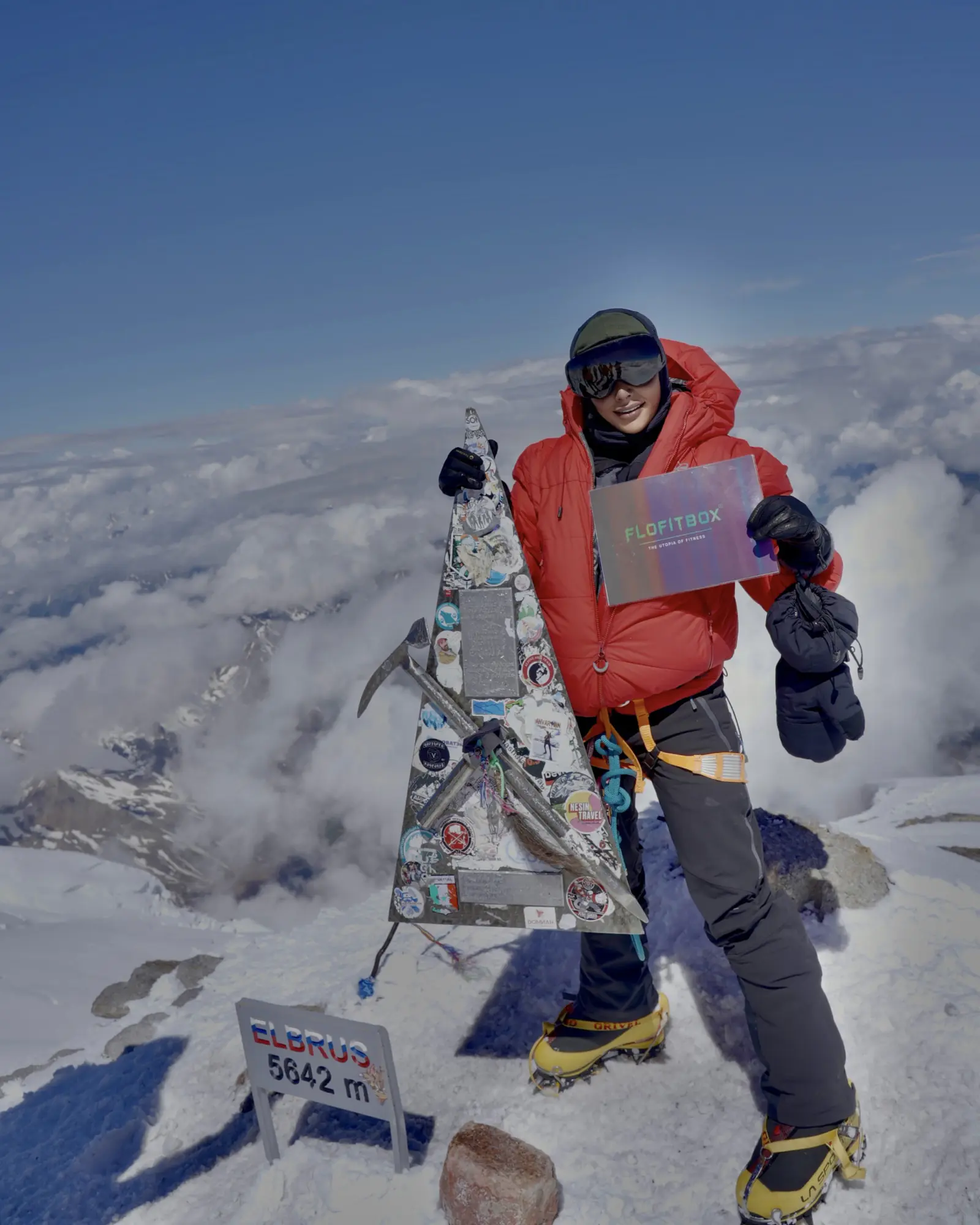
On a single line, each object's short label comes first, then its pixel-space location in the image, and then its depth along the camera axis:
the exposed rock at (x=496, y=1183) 3.43
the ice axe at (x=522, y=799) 3.69
